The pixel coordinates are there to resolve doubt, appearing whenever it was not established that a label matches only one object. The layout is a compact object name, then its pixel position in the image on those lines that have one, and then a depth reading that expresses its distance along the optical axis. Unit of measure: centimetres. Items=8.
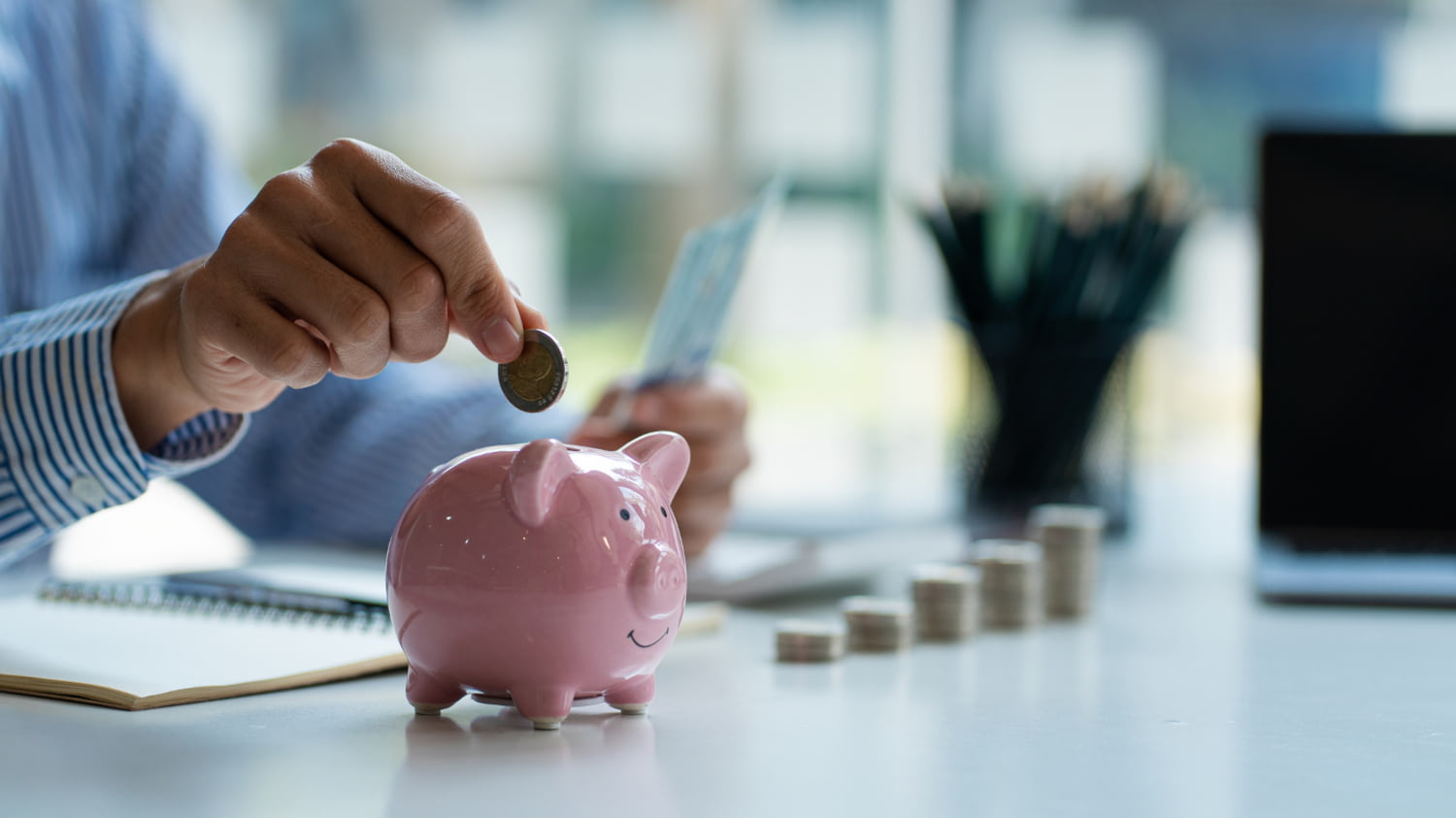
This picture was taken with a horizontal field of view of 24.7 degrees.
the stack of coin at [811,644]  109
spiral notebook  100
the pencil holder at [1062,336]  154
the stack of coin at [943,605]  114
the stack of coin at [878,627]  111
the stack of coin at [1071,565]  121
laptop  131
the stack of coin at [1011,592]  117
